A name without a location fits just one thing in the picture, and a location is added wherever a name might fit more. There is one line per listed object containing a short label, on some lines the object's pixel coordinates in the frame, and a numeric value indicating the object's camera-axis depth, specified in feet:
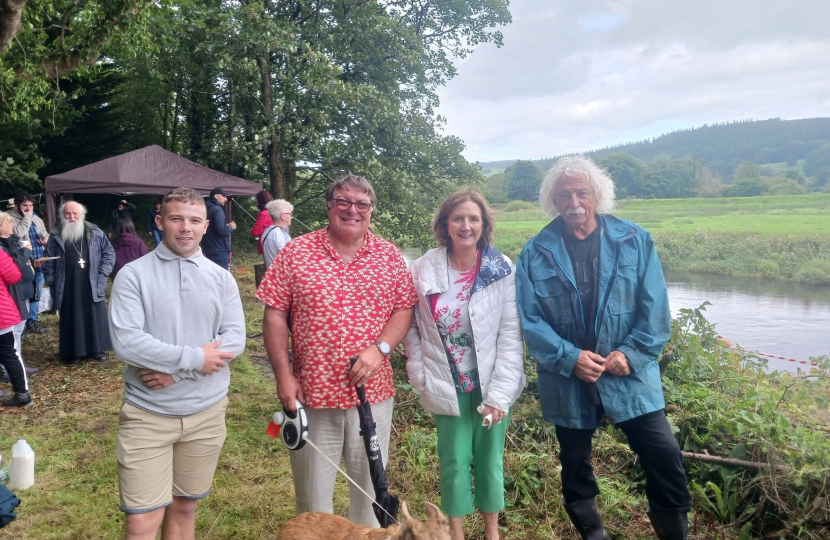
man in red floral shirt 7.63
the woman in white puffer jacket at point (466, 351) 8.48
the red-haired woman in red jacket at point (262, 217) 27.35
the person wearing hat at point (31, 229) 22.99
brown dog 5.98
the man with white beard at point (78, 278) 20.65
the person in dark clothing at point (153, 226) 34.21
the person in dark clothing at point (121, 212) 30.27
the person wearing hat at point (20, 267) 18.06
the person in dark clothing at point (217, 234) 27.43
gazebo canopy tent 29.73
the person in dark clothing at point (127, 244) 25.80
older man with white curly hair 7.97
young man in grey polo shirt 7.06
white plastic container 12.10
